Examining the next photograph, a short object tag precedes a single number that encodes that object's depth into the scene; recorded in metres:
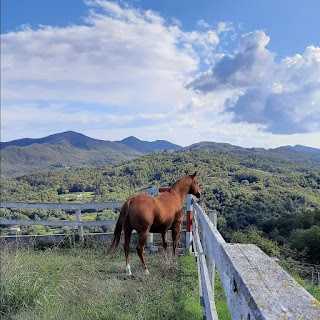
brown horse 5.65
